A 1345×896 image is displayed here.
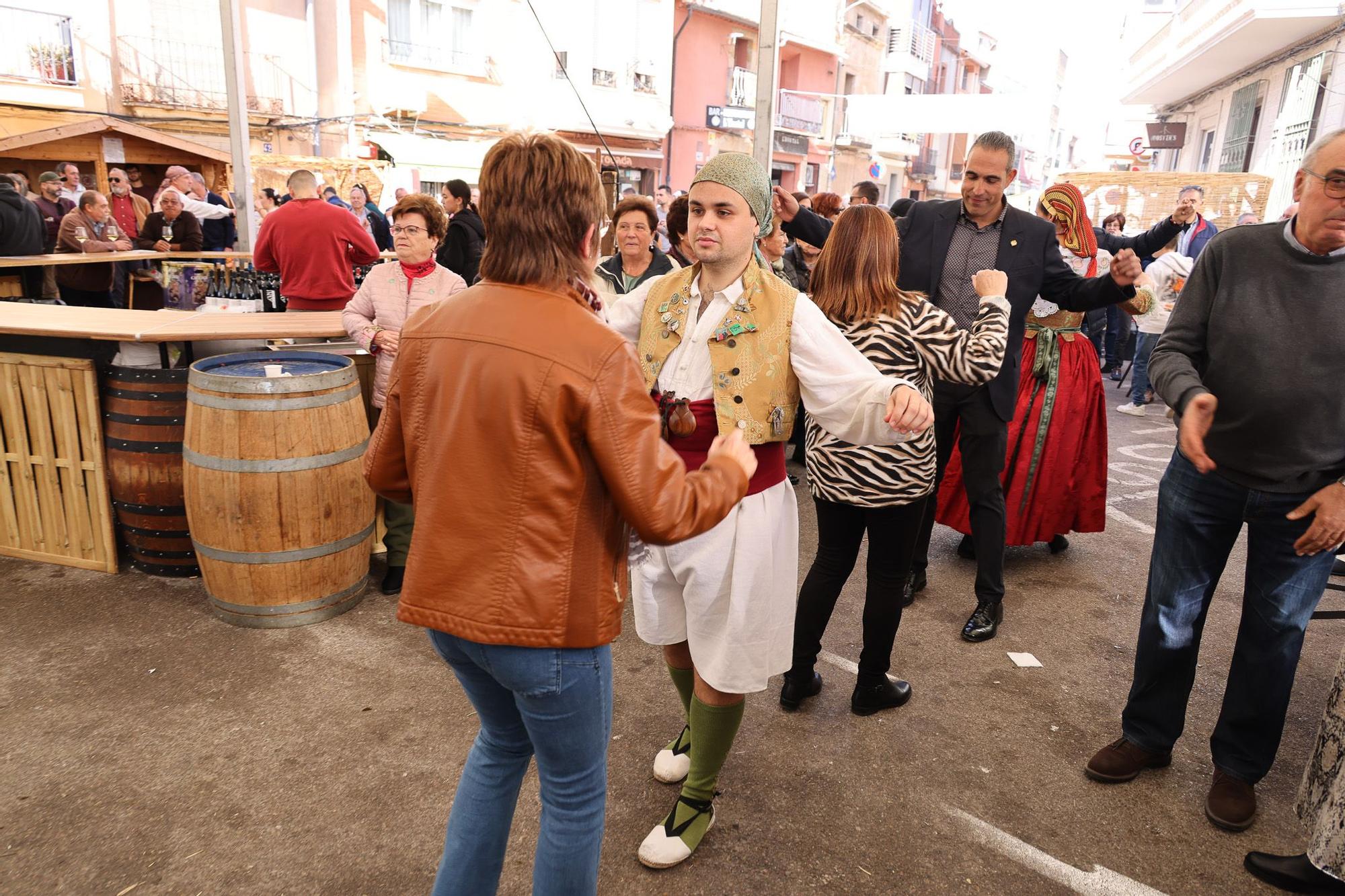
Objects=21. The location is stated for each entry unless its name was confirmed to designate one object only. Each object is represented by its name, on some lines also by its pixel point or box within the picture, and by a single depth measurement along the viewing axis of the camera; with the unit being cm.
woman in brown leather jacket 152
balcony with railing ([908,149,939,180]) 4107
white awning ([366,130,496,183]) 1825
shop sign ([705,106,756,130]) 2638
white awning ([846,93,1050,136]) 1140
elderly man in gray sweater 239
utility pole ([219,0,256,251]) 642
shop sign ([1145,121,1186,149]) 1980
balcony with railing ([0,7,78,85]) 1573
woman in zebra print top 279
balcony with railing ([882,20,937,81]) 3666
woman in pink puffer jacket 404
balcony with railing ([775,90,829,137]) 2992
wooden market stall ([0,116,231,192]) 1184
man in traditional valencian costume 223
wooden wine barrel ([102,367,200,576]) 386
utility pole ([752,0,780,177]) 506
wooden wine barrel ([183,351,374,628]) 348
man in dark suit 367
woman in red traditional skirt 457
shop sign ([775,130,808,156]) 3006
